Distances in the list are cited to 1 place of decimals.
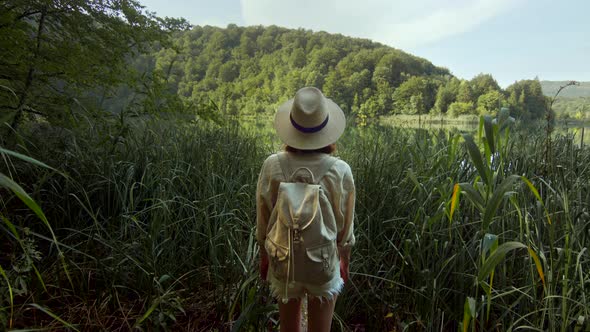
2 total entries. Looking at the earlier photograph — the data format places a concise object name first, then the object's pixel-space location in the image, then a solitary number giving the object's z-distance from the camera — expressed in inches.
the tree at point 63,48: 103.2
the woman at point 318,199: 47.5
